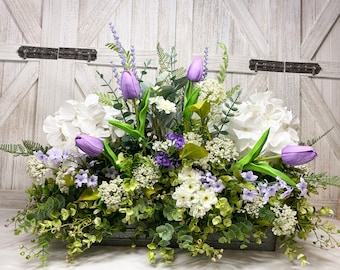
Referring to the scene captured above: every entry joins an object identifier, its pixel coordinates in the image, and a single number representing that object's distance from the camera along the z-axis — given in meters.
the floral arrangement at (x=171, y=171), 1.19
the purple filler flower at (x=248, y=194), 1.17
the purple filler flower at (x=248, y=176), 1.22
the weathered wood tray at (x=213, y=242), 1.33
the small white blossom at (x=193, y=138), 1.25
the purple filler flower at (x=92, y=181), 1.23
